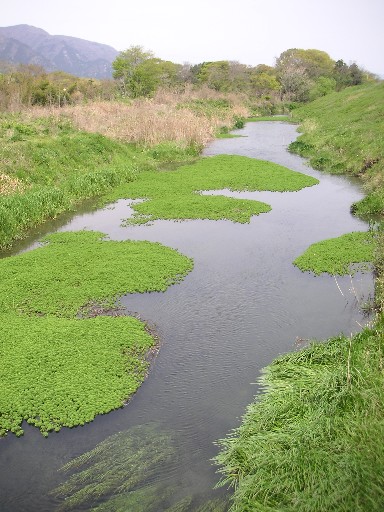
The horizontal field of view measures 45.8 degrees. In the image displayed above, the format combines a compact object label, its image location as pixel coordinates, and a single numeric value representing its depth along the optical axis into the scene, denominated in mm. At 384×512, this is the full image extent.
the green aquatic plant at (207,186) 20844
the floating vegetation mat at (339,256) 14781
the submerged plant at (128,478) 7082
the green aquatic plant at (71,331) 8914
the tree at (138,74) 63756
